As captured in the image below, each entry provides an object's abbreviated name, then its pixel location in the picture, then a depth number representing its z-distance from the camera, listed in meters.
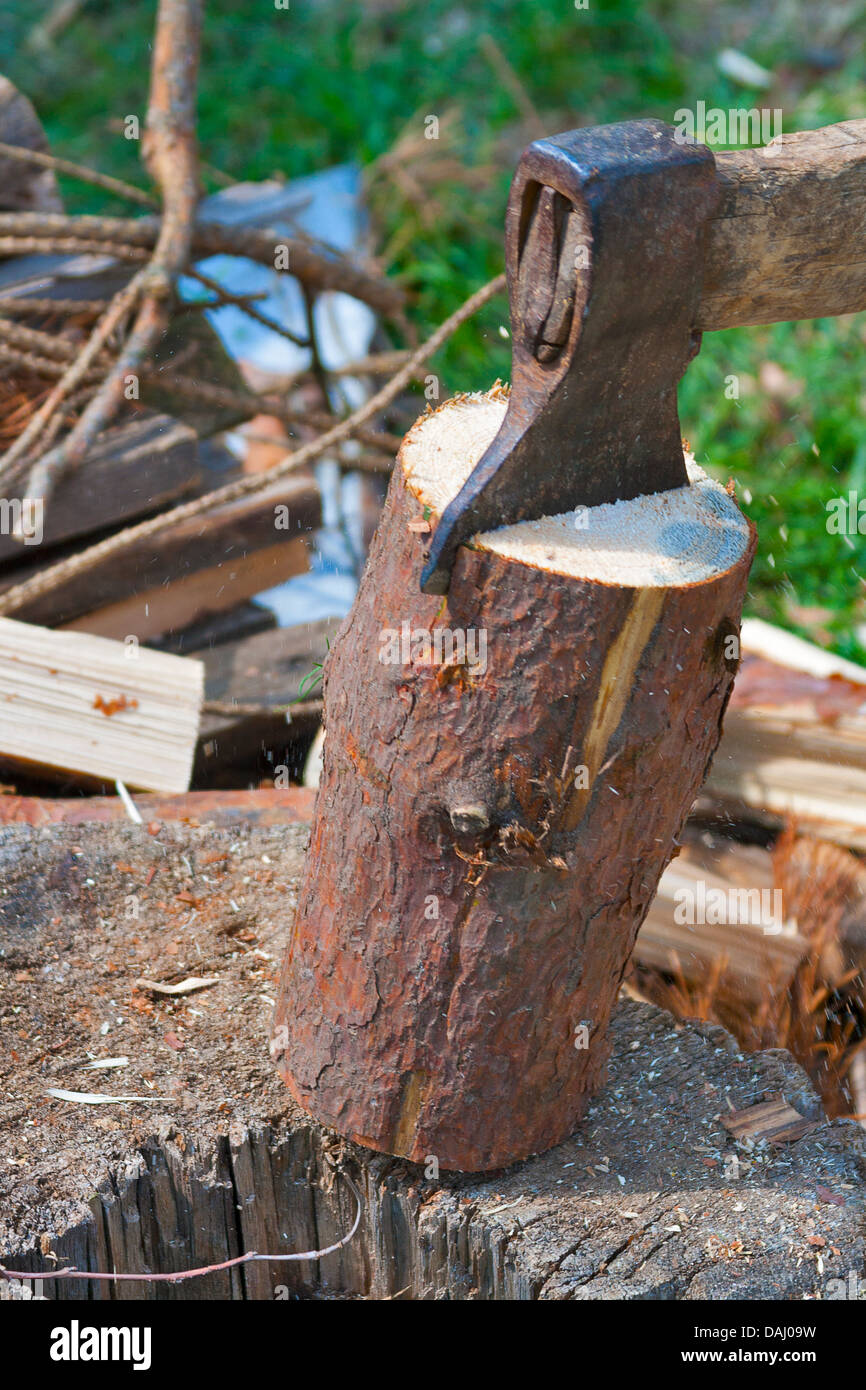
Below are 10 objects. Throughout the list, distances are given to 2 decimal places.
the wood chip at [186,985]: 2.06
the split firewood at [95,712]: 2.69
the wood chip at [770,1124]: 1.92
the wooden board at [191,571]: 3.25
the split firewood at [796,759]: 3.01
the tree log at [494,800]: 1.52
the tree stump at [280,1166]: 1.73
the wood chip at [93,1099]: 1.86
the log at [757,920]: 2.74
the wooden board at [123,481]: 3.22
